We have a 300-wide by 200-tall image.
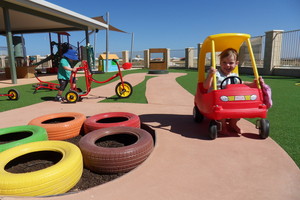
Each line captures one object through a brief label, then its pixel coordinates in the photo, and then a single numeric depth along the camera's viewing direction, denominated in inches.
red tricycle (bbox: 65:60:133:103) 268.5
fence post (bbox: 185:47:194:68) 1014.4
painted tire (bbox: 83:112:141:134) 137.5
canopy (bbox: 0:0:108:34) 453.1
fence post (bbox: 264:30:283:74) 588.1
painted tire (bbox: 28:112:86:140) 135.5
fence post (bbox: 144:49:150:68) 1137.4
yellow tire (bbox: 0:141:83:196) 74.6
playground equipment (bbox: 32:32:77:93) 778.8
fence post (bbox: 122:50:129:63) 1269.7
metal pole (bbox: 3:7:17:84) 445.4
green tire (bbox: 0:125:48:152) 109.9
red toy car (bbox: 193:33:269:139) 125.0
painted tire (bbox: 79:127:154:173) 98.0
